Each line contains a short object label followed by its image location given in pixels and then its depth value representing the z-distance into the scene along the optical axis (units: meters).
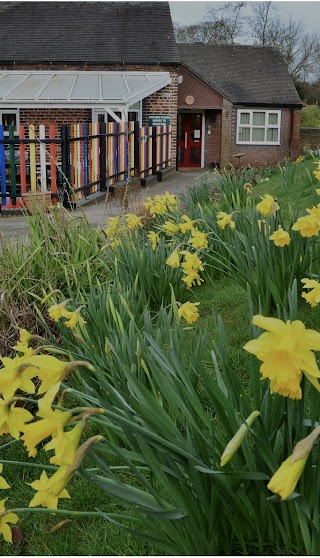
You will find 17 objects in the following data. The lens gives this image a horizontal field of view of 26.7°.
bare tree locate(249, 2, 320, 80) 38.16
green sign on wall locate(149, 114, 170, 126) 20.34
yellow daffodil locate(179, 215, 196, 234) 3.95
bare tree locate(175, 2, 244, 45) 39.41
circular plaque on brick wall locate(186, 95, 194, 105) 25.64
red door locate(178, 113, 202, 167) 26.77
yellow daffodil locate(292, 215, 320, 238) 2.78
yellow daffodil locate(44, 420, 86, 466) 1.29
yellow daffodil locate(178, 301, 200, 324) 2.84
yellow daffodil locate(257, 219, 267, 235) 3.74
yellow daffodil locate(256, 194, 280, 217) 3.51
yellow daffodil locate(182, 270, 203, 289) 3.37
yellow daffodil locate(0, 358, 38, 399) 1.53
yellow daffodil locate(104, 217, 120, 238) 4.83
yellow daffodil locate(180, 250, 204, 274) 3.36
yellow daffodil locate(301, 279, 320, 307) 2.17
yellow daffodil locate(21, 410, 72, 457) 1.34
